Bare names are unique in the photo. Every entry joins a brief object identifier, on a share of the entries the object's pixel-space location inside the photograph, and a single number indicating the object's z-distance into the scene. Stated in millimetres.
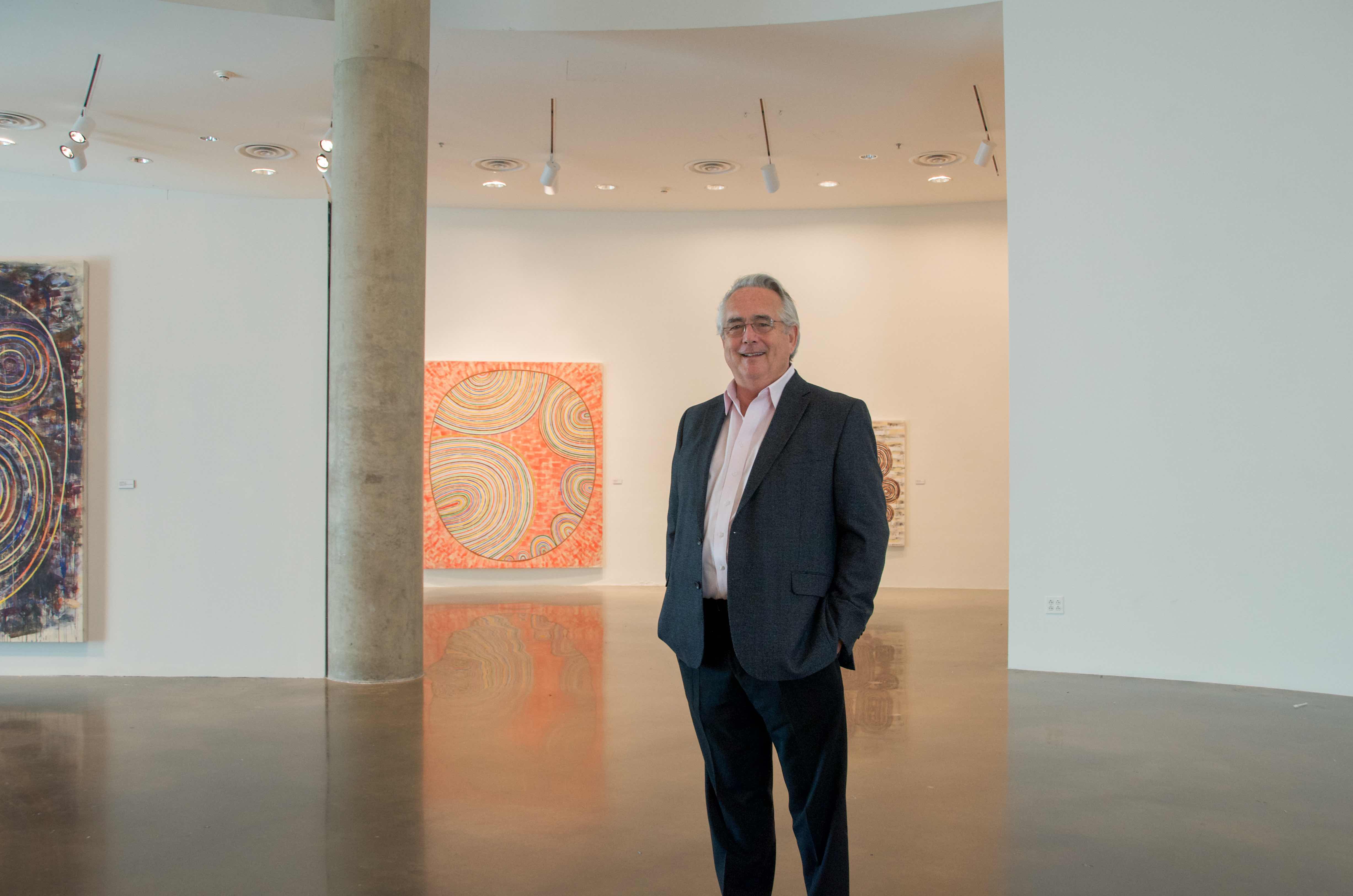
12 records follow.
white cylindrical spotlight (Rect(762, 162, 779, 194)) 9852
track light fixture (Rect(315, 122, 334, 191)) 9961
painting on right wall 11953
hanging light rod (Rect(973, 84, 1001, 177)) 8797
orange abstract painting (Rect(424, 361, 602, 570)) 12039
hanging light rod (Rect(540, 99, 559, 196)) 9531
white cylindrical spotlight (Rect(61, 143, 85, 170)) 9141
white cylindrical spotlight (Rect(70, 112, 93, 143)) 8625
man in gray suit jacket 2551
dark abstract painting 6574
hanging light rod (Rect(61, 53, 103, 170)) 8633
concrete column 6559
